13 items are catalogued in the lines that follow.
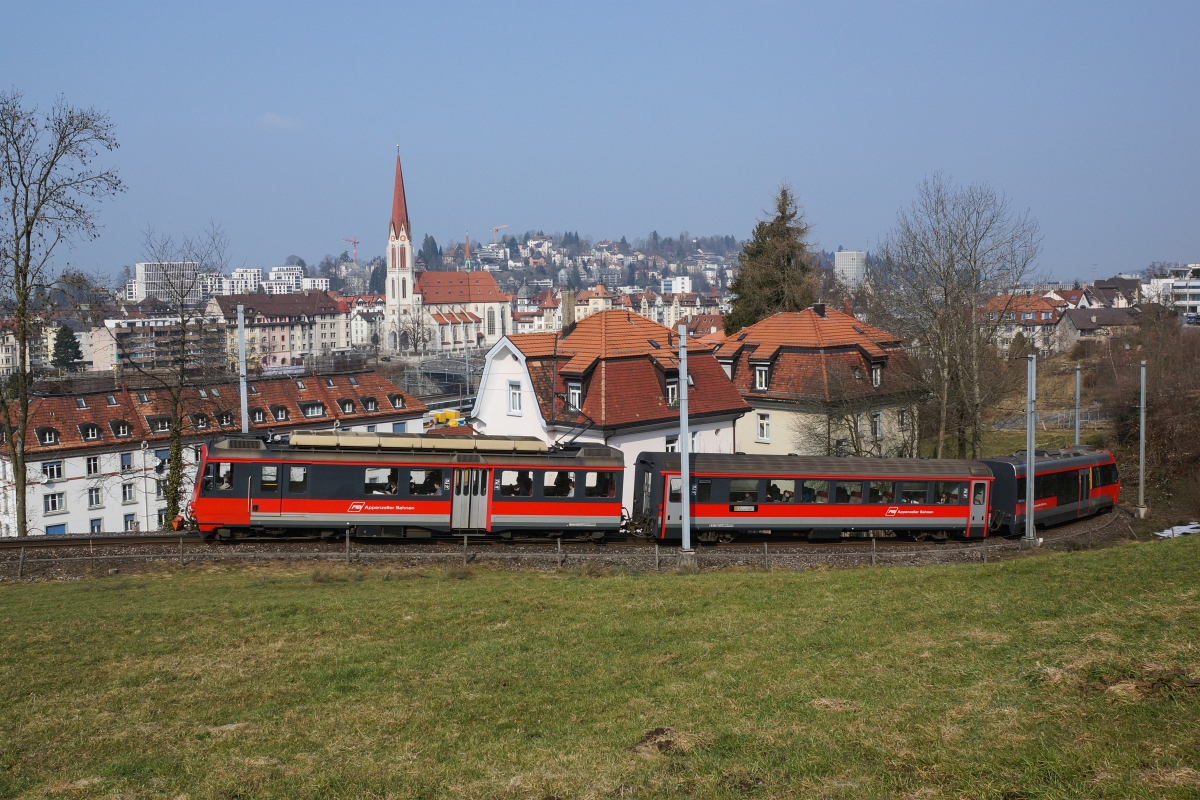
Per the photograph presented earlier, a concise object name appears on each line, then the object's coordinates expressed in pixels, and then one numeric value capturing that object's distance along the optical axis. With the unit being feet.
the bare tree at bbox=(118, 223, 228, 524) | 110.73
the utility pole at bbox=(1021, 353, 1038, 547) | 91.45
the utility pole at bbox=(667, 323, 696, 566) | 80.48
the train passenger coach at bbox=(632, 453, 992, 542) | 89.56
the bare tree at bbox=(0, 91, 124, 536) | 95.55
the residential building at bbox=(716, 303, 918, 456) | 137.39
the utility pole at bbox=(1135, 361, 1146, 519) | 113.09
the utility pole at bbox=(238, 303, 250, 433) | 96.73
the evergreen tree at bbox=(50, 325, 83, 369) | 430.20
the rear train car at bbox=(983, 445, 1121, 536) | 99.09
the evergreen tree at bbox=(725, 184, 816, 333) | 205.57
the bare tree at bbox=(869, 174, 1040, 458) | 134.72
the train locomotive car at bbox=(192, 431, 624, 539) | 81.66
